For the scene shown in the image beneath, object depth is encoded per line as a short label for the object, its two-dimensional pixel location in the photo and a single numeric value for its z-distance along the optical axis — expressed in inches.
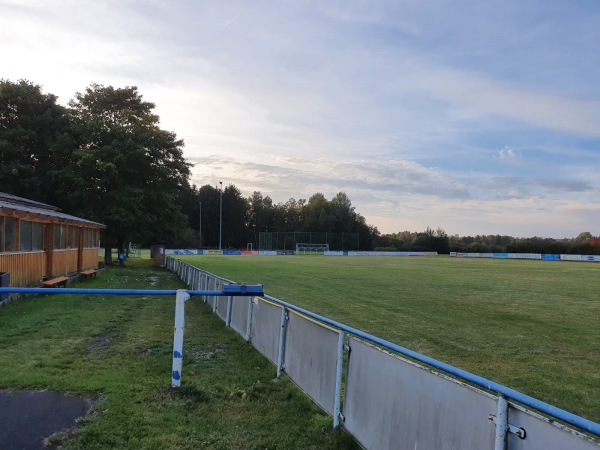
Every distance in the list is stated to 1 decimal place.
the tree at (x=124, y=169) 1316.4
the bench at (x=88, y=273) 887.8
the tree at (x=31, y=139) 1290.6
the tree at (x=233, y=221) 4515.3
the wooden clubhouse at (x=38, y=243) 590.2
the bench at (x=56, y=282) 676.1
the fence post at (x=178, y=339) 240.2
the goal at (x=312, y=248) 3447.3
